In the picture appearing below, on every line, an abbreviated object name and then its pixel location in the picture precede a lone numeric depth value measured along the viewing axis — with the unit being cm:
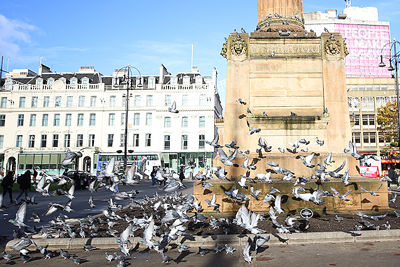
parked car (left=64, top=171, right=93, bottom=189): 3123
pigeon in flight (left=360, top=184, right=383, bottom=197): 782
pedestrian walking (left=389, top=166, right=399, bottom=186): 2917
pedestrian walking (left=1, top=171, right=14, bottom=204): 1859
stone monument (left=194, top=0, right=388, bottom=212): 948
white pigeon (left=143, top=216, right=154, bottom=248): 559
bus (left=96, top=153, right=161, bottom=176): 5109
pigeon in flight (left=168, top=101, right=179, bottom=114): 919
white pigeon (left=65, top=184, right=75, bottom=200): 723
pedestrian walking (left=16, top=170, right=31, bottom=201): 1879
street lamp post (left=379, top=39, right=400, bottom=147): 2210
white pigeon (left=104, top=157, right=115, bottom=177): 750
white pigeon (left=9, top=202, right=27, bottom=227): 615
